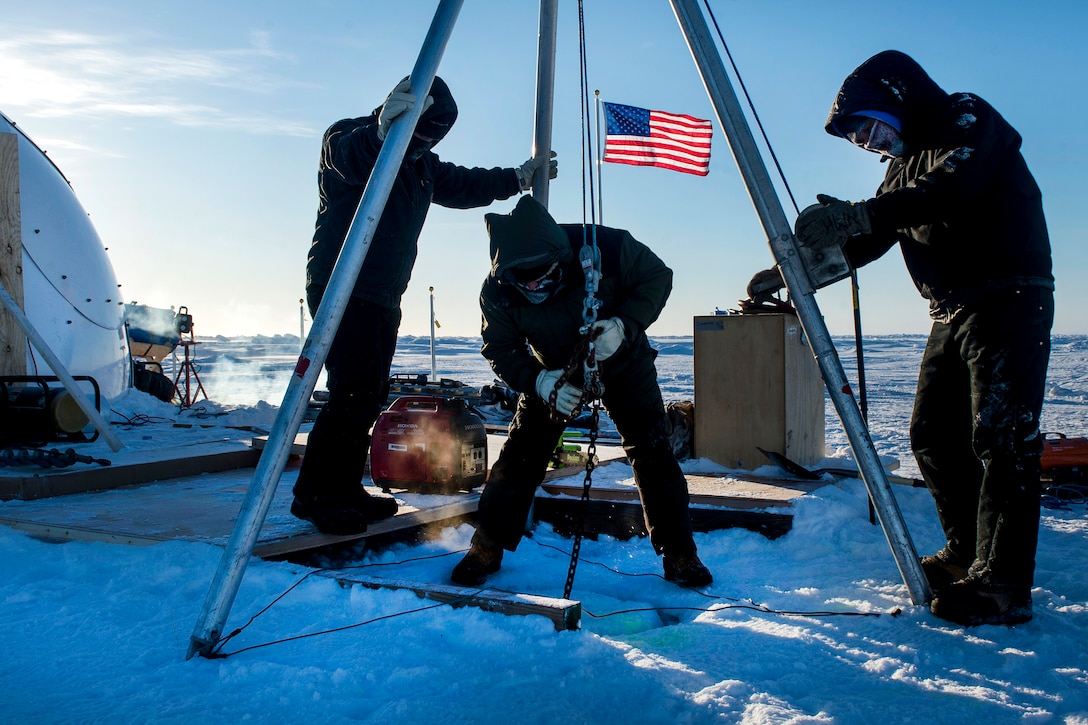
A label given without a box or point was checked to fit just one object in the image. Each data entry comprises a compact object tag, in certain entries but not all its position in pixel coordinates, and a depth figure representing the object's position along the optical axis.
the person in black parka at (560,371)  3.03
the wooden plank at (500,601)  2.31
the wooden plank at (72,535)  3.19
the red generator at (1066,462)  5.17
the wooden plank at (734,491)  3.99
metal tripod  2.23
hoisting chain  2.76
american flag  7.66
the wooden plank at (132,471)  4.61
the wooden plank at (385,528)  3.09
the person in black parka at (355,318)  3.33
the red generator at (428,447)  4.42
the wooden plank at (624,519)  3.84
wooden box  5.07
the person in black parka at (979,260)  2.48
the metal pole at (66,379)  5.92
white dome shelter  11.91
